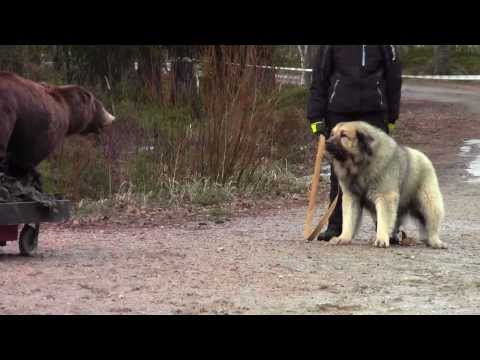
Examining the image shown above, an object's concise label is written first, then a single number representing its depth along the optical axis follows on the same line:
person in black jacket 18.39
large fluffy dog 17.83
